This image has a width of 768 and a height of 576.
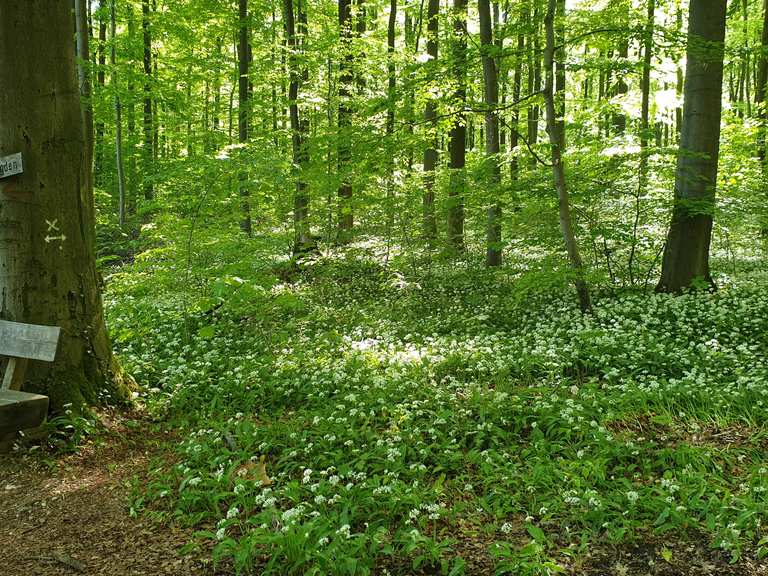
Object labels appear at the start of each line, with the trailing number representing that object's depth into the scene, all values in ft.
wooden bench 13.64
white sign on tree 15.16
